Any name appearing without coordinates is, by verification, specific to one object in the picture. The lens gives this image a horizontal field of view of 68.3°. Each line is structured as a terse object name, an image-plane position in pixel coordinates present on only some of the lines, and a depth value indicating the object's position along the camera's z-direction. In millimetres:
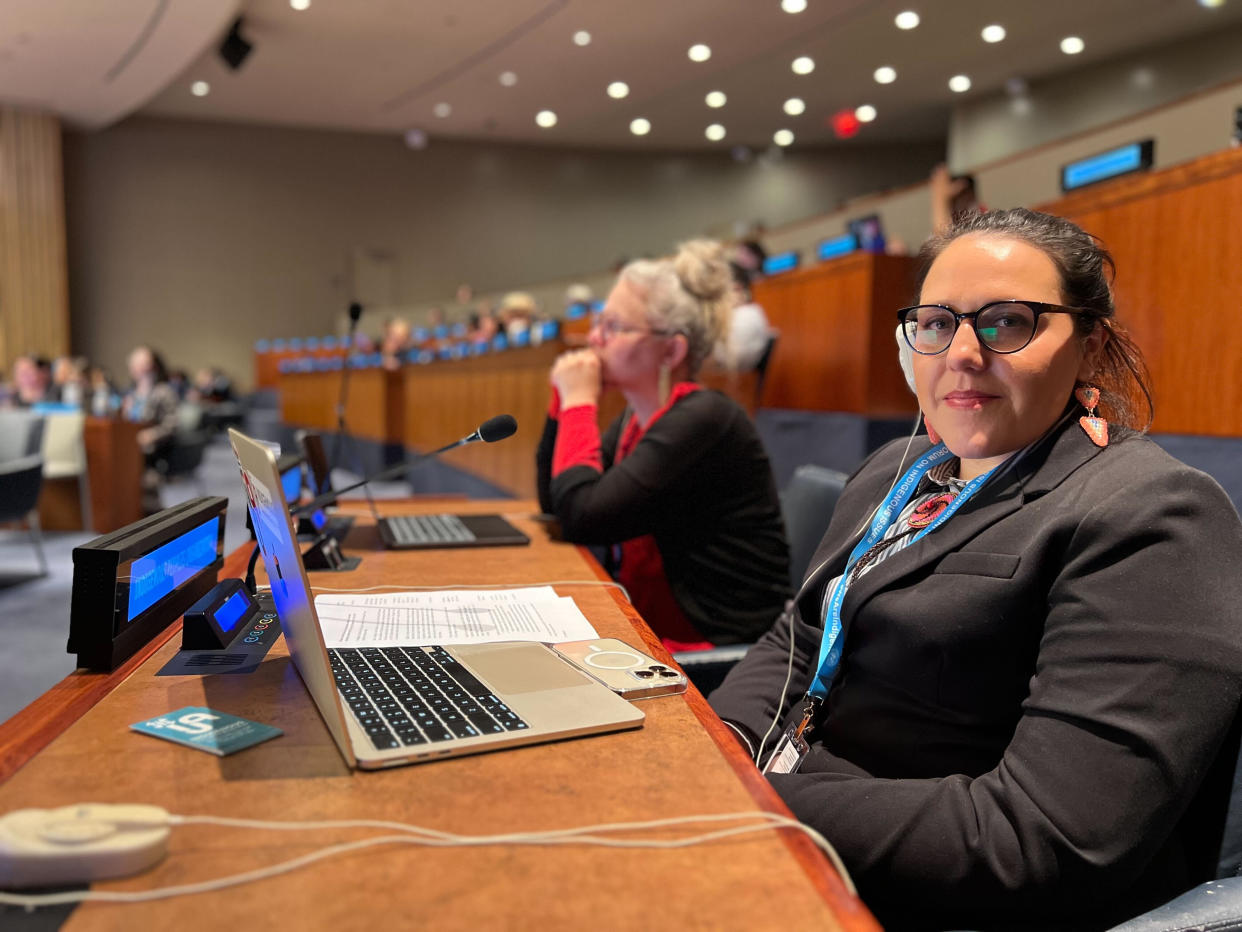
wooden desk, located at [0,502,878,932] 547
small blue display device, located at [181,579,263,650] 1055
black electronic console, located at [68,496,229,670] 963
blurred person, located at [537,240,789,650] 1750
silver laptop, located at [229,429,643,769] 745
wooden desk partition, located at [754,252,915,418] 3221
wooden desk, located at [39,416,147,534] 5363
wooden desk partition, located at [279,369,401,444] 8156
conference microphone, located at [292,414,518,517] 1442
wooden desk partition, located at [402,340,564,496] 4320
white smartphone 944
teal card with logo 781
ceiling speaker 8828
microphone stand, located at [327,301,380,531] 2264
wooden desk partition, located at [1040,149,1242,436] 1960
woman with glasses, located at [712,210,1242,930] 751
